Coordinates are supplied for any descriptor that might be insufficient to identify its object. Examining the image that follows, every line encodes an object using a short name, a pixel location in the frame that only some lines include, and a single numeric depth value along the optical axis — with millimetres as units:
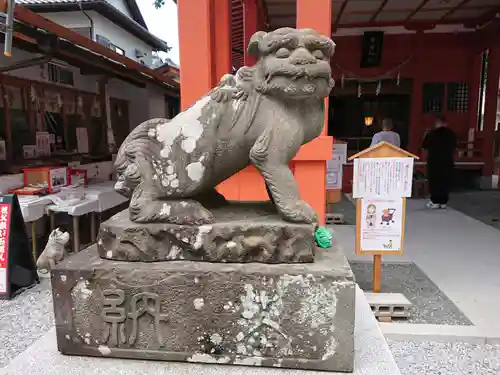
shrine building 6855
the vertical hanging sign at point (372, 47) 7668
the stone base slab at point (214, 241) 1358
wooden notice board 2746
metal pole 2280
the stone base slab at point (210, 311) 1293
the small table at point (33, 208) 3348
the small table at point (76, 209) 3584
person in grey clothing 6035
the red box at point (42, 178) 3992
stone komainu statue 1345
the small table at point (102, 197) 4090
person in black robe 6270
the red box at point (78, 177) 4539
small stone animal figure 3299
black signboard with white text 2844
